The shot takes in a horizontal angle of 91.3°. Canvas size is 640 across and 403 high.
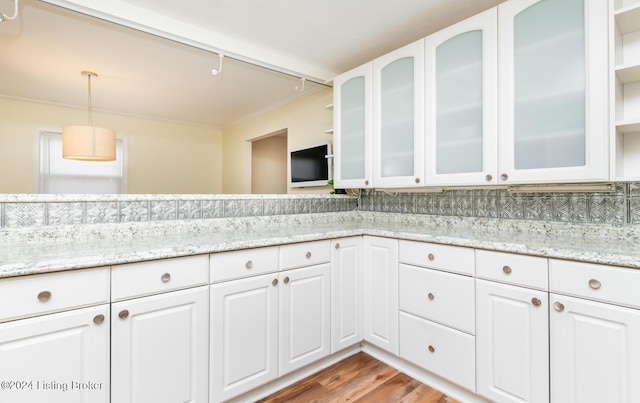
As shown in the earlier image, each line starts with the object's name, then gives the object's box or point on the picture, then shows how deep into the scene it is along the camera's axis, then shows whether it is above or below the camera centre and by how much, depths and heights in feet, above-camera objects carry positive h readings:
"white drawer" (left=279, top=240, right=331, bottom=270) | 5.51 -0.96
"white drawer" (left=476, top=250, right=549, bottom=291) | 4.36 -0.99
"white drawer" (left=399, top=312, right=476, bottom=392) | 5.15 -2.61
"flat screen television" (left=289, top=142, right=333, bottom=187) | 9.89 +1.26
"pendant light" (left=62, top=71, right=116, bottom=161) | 9.59 +1.87
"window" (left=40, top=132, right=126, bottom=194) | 13.52 +1.40
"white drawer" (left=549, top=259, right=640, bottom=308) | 3.69 -1.00
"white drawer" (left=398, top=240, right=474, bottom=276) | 5.16 -0.96
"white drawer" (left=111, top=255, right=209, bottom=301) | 3.93 -0.98
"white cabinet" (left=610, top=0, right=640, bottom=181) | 4.25 +1.70
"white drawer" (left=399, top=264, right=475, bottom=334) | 5.15 -1.67
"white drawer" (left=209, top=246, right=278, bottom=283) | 4.72 -0.97
